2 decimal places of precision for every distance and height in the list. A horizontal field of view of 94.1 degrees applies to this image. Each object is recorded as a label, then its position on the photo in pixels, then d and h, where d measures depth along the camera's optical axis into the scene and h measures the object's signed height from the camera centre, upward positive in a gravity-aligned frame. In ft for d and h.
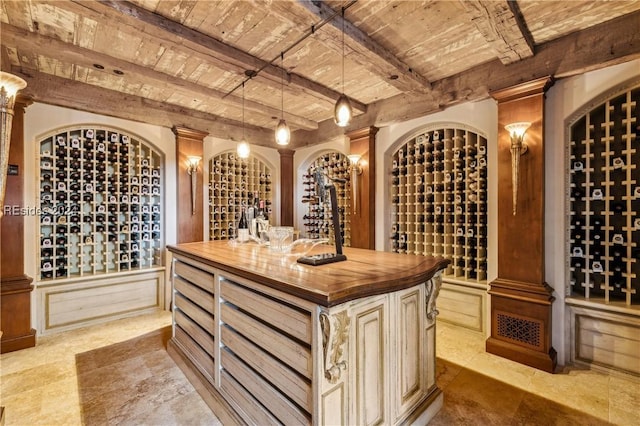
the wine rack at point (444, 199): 11.05 +0.55
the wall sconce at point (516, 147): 8.95 +1.96
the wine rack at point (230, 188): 15.80 +1.38
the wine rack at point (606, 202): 8.23 +0.28
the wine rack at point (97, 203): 11.27 +0.44
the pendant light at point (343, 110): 7.52 +2.60
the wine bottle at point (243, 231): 10.07 -0.61
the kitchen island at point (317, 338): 4.56 -2.31
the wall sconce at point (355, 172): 14.05 +1.93
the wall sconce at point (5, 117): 5.35 +1.77
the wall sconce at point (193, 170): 14.17 +2.06
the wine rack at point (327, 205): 15.76 +0.50
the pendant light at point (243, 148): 11.56 +2.52
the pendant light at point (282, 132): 9.72 +2.64
